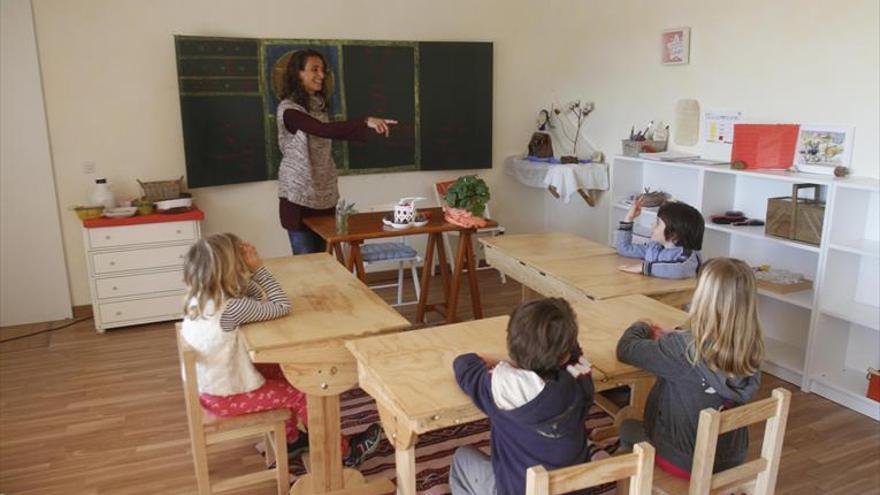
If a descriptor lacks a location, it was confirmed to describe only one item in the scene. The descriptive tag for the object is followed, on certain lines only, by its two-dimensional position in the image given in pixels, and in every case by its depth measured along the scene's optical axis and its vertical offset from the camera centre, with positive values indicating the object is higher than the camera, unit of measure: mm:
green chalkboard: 4867 +109
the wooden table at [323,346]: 2217 -723
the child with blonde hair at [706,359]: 1884 -673
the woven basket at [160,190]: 4699 -491
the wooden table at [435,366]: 1763 -710
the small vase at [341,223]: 3783 -578
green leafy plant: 4098 -465
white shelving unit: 3438 -858
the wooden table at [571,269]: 2777 -674
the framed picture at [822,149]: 3602 -178
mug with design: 3971 -548
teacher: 3814 -127
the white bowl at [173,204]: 4621 -576
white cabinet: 4453 -969
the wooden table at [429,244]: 3812 -754
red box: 3885 -168
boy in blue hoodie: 1727 -689
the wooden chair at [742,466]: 1663 -853
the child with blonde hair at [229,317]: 2336 -673
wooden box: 3525 -528
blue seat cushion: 4539 -898
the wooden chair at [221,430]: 2229 -1086
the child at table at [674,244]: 2904 -553
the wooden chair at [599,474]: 1400 -751
